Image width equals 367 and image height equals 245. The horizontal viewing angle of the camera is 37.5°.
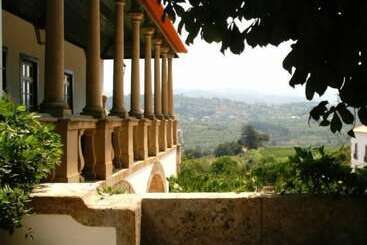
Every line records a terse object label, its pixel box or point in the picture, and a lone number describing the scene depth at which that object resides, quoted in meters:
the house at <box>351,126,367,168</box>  47.12
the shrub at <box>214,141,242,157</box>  89.49
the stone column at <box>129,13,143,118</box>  14.24
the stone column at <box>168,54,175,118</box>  22.98
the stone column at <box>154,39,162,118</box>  19.06
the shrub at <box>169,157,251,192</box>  12.55
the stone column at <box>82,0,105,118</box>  10.32
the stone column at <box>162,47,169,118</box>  21.33
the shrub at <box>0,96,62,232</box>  3.66
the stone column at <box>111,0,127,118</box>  12.38
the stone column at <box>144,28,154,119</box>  16.69
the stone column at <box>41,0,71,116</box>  8.30
